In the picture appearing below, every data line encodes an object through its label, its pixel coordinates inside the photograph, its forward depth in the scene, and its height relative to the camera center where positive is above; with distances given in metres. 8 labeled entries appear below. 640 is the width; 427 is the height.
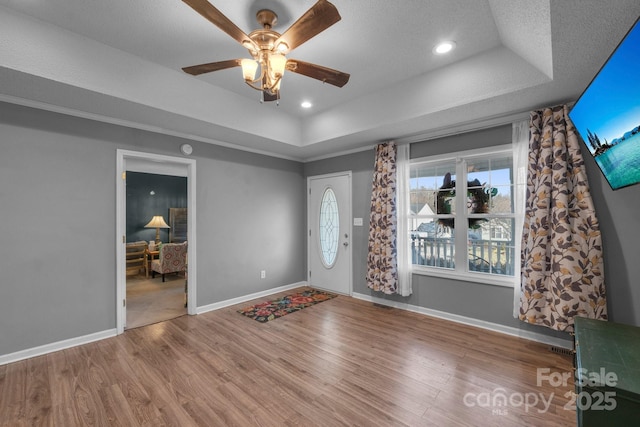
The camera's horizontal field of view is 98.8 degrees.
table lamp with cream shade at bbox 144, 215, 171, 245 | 7.11 -0.19
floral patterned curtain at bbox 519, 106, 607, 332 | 2.52 -0.18
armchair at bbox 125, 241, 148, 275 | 6.33 -0.95
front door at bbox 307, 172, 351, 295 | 4.64 -0.27
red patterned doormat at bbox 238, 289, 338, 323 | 3.68 -1.32
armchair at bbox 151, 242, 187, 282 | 5.60 -0.89
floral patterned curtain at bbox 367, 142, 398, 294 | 3.88 -0.12
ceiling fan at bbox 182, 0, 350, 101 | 1.59 +1.16
